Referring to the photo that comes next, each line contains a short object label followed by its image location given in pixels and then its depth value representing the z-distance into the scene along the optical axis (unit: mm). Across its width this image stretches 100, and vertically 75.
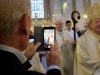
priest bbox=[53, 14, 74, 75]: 3061
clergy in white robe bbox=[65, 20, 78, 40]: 5036
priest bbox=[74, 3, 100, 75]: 2197
